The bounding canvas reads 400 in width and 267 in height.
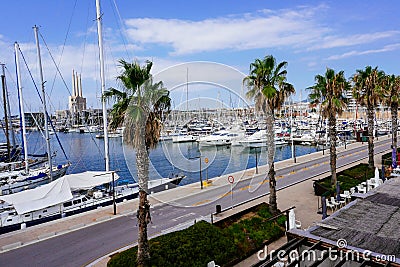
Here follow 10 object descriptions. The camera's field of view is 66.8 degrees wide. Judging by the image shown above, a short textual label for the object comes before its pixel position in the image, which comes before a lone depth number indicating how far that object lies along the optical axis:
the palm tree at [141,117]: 11.73
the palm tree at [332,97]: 23.16
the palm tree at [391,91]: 32.69
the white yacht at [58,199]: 20.83
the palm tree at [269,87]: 18.69
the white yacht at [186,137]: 72.10
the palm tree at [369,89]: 29.31
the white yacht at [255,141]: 64.81
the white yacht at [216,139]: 67.25
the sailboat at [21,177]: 36.74
